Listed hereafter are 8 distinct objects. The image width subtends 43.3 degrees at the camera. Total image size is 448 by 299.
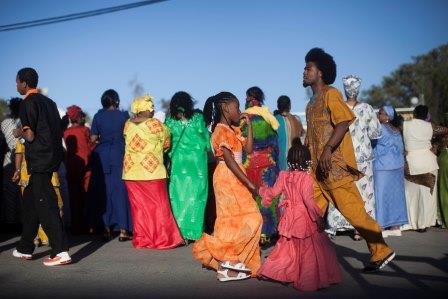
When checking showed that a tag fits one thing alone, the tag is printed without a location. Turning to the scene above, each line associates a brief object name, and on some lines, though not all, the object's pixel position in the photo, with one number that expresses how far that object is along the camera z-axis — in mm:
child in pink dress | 5090
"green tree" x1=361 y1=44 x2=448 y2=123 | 51438
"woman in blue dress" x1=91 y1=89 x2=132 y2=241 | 8250
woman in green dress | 7832
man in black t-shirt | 6203
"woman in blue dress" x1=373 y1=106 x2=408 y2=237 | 8297
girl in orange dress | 5445
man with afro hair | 5383
